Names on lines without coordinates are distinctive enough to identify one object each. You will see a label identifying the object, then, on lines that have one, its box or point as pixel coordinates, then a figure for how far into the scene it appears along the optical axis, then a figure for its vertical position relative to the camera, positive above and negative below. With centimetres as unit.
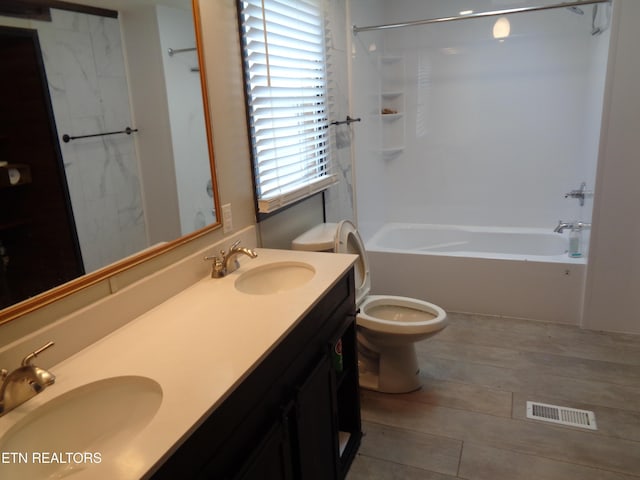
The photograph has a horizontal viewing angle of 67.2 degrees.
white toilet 233 -108
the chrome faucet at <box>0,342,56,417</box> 103 -55
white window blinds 209 +6
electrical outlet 196 -42
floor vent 221 -145
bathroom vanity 99 -61
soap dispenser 327 -96
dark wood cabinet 107 -82
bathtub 312 -118
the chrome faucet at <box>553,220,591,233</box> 321 -87
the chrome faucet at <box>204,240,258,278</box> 182 -55
